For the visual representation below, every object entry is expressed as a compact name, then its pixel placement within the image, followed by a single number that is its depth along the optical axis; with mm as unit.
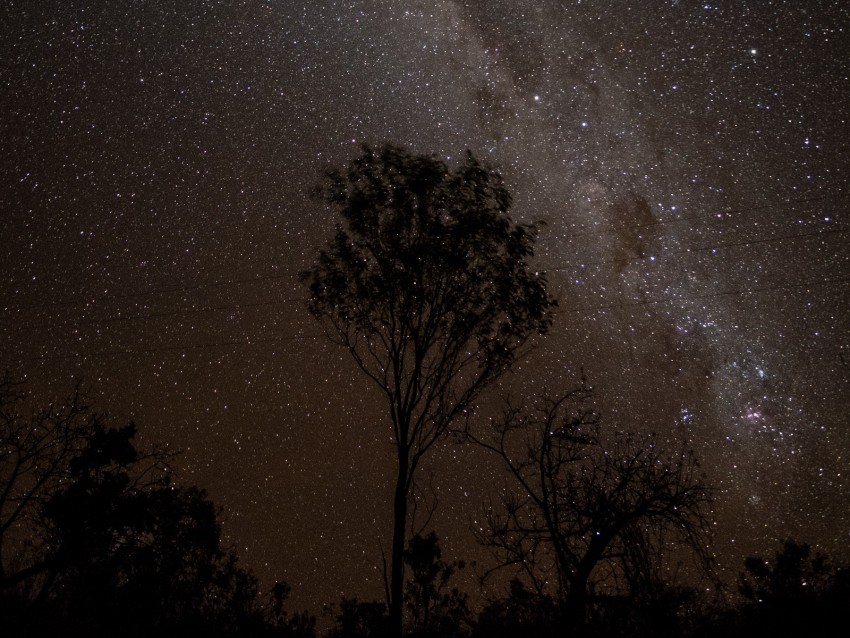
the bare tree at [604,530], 10227
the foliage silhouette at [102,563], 9477
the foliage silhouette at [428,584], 16750
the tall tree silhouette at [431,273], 12492
